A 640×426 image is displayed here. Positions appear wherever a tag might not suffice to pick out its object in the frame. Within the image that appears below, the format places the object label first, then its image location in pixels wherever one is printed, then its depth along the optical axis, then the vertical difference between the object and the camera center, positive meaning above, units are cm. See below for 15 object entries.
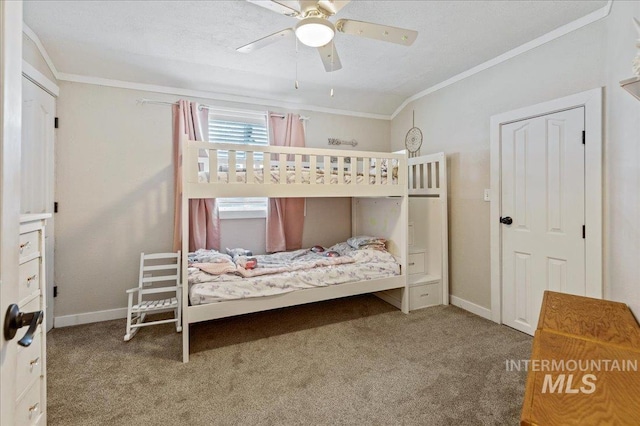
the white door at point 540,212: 219 +1
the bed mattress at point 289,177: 226 +32
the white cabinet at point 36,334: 118 -56
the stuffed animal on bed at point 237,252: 302 -42
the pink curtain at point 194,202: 302 +13
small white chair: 248 -70
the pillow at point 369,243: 309 -32
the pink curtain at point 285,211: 346 +3
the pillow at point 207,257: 258 -40
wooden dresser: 75 -50
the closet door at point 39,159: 226 +47
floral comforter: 221 -56
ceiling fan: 153 +109
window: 330 +92
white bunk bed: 215 +23
